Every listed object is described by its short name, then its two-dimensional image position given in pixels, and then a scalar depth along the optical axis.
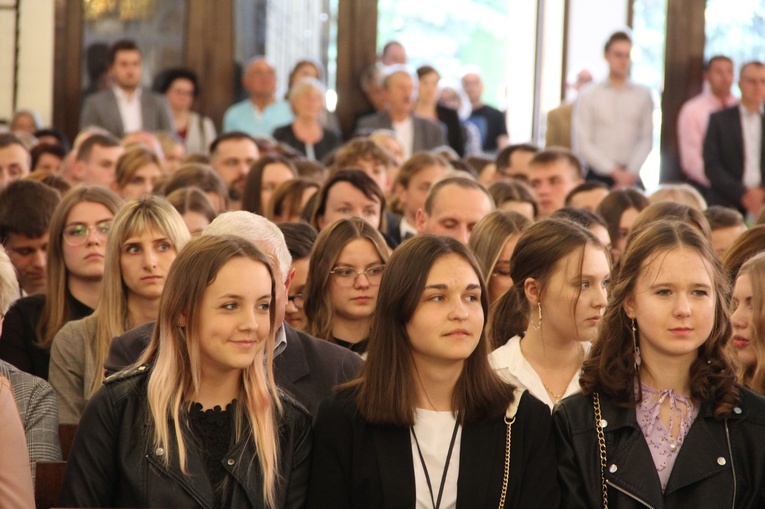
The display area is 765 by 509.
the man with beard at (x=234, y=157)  13.60
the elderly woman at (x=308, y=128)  16.62
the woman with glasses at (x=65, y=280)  7.56
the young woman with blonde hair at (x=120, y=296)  7.02
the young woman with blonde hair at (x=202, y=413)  5.07
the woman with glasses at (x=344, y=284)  7.34
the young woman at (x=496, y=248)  7.82
